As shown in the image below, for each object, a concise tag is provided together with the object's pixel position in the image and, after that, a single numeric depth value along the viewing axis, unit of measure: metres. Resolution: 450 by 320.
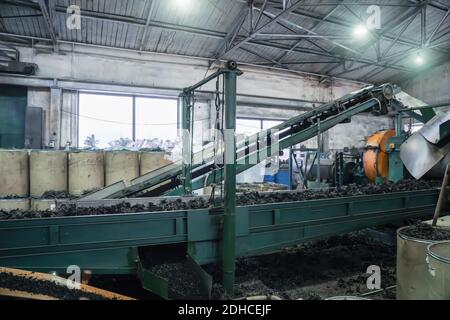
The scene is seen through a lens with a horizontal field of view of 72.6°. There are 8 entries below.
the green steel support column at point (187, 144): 3.67
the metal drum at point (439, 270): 1.75
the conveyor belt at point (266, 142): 3.53
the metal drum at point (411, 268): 2.22
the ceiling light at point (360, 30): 8.48
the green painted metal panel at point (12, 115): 7.65
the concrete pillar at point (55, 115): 7.80
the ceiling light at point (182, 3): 7.19
